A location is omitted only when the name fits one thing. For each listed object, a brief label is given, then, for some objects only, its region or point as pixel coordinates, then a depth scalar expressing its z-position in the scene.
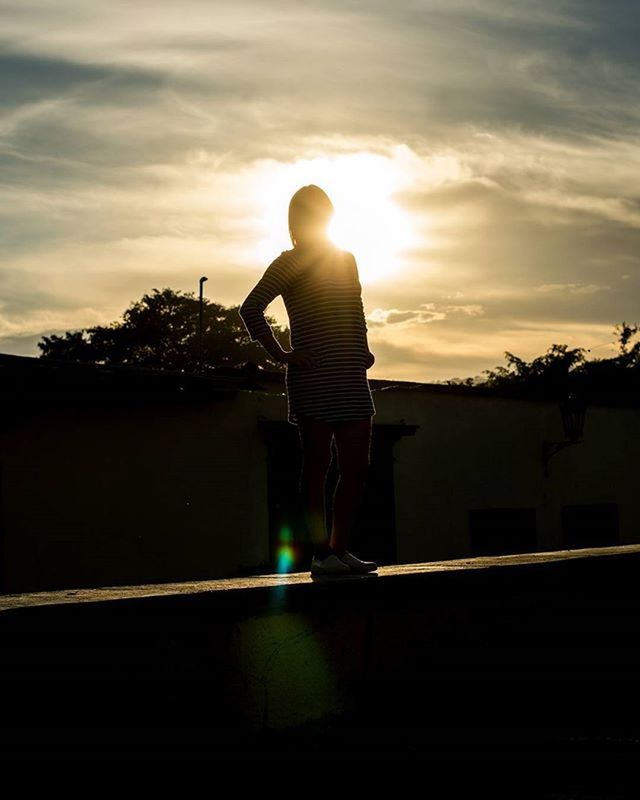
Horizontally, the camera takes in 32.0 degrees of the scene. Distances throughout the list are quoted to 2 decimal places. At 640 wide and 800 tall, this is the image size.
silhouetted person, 5.01
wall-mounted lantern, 19.91
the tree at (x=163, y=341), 54.34
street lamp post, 51.09
